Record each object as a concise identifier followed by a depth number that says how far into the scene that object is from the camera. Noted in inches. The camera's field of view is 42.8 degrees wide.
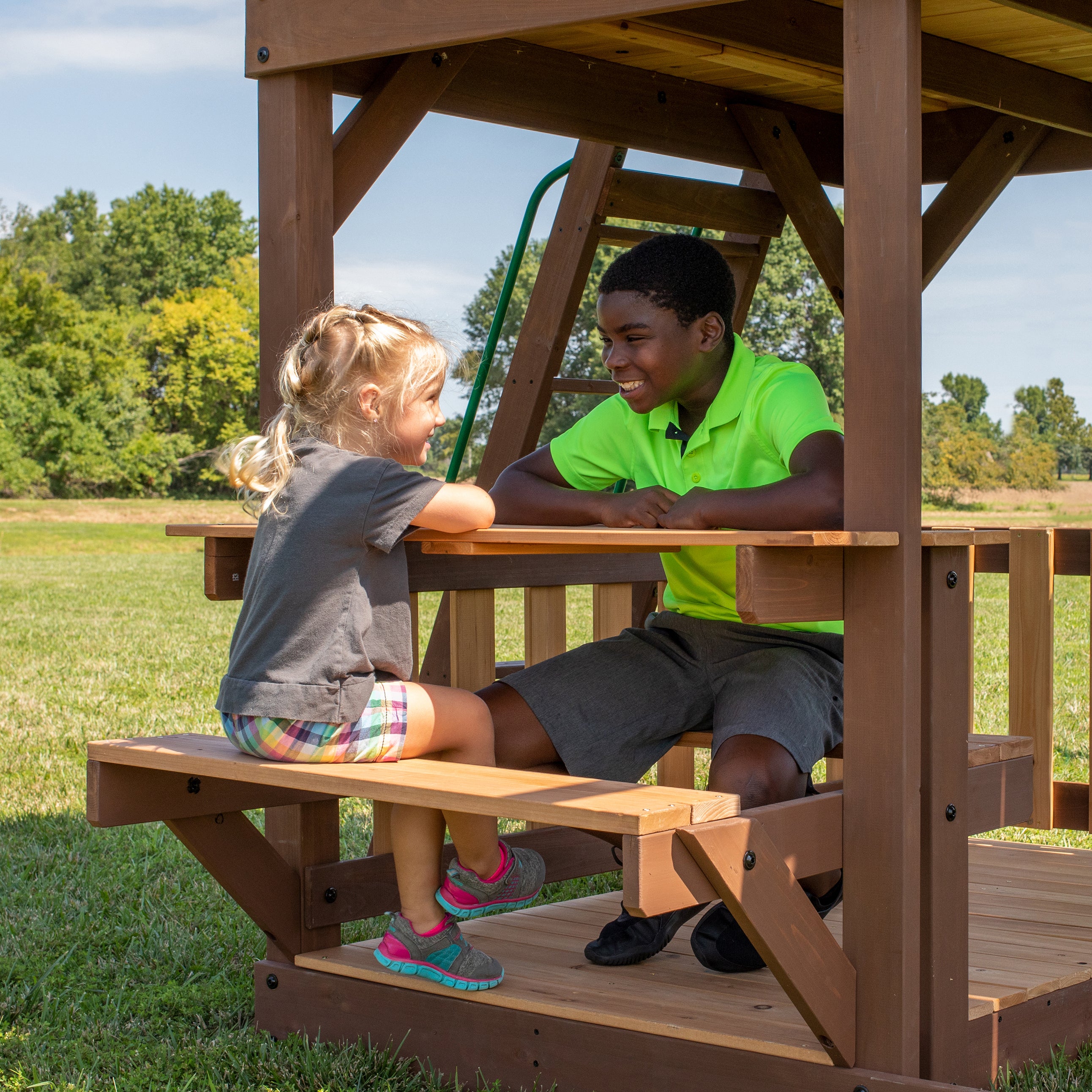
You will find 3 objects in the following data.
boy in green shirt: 116.1
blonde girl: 103.3
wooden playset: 94.3
